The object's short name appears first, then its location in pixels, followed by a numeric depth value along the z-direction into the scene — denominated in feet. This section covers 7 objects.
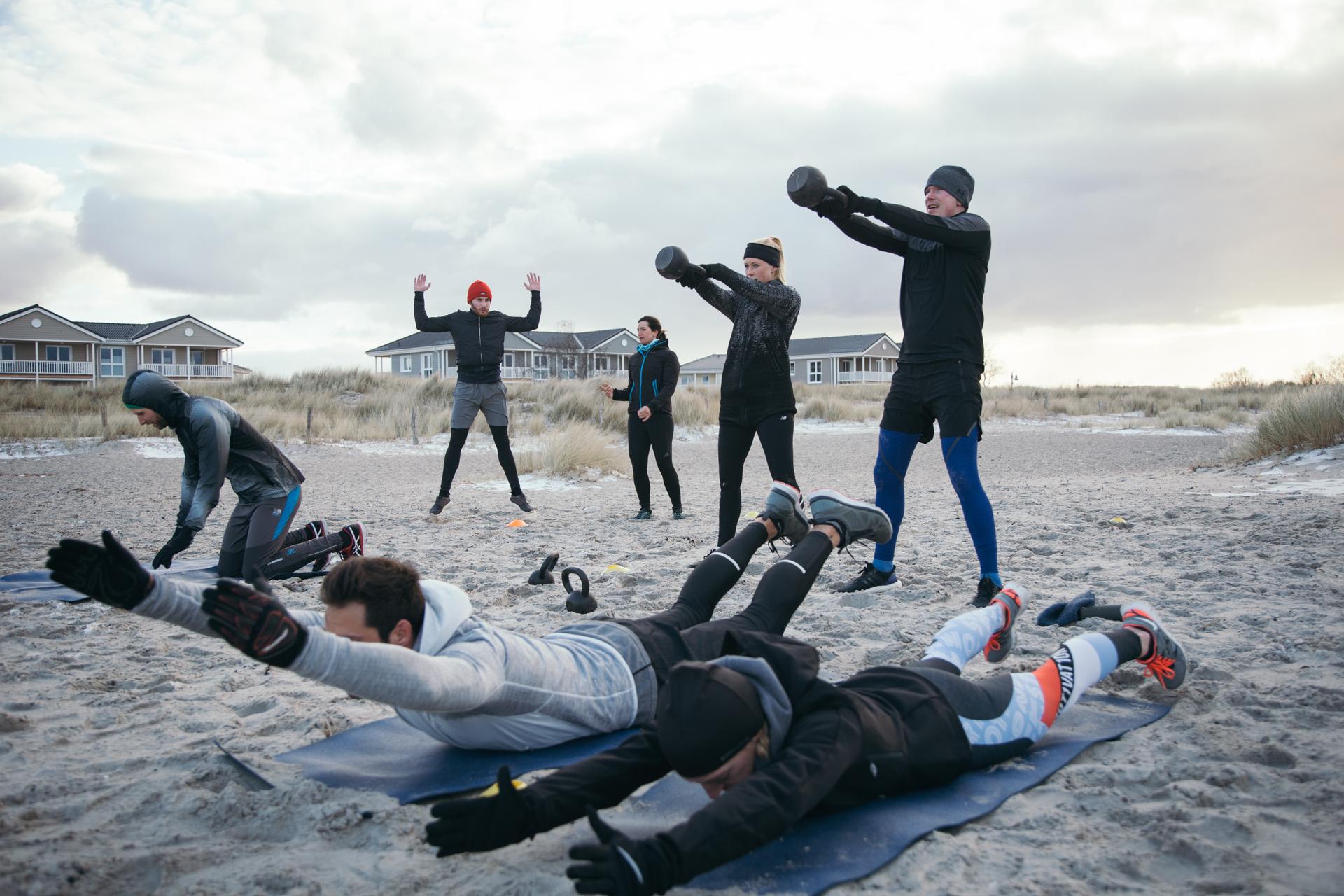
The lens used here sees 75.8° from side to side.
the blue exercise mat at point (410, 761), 8.68
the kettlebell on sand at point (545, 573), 17.37
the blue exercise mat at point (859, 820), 6.93
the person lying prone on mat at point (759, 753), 6.15
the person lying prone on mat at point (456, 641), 6.84
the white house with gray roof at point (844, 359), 204.64
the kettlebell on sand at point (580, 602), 14.30
